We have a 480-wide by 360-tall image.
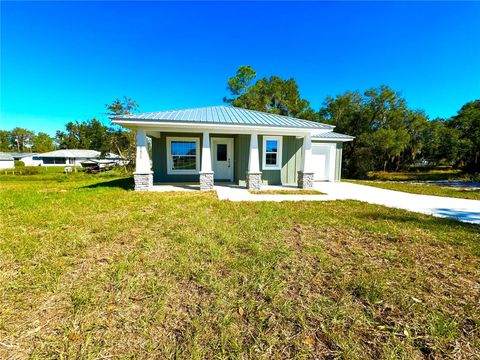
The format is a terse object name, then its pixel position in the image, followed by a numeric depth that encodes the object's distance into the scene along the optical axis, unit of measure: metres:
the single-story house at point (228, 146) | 8.35
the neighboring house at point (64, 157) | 38.88
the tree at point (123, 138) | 19.05
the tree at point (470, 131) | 18.52
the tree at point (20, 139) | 60.59
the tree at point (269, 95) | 24.19
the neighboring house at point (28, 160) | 40.97
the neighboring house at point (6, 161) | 34.13
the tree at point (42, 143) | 58.36
